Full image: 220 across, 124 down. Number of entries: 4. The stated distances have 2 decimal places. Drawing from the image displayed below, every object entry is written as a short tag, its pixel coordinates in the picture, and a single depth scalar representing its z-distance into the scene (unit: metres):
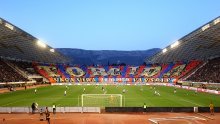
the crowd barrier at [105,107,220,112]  24.82
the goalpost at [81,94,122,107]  29.45
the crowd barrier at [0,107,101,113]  24.97
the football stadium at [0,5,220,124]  23.88
